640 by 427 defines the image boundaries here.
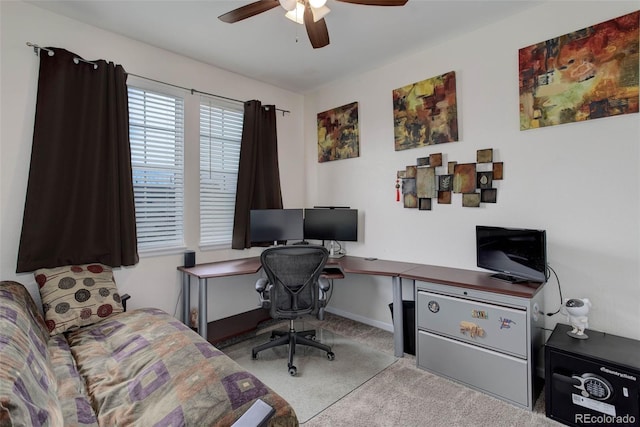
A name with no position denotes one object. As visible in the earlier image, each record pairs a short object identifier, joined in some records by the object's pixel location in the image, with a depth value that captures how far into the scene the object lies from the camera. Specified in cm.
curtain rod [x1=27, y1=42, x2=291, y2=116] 235
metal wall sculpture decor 269
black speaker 309
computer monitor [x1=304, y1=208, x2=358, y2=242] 350
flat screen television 220
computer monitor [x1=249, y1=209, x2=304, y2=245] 341
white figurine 207
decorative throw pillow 217
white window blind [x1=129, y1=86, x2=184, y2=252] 290
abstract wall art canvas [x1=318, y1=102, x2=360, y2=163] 370
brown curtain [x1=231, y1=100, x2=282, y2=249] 353
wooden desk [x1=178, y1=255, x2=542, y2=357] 228
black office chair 257
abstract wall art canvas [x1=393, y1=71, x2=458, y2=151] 290
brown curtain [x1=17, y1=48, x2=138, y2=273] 234
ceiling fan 185
